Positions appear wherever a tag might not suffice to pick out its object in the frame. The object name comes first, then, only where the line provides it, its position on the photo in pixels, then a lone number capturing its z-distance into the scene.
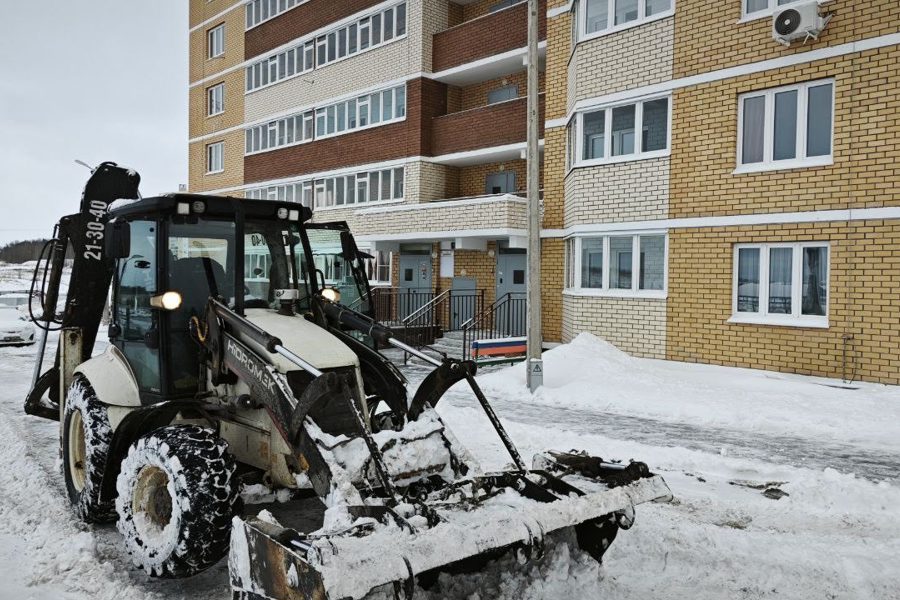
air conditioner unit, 11.64
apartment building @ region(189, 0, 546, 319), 19.67
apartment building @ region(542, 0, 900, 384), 11.43
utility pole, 11.43
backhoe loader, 3.35
